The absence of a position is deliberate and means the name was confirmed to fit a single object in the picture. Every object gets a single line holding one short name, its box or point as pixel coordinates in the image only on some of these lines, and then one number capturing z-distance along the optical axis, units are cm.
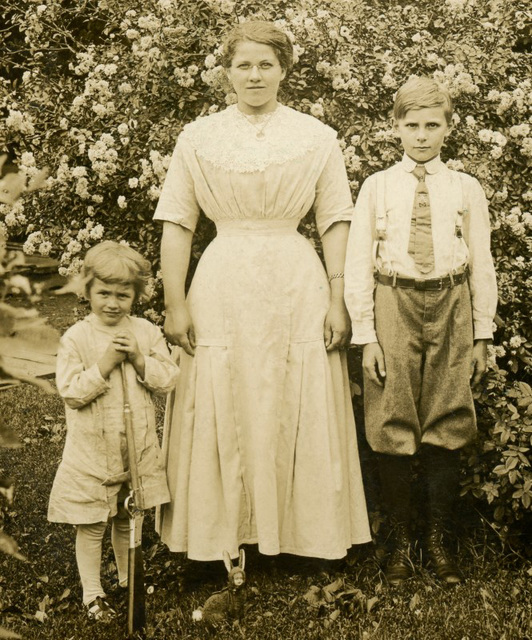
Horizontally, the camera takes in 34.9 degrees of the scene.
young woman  340
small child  313
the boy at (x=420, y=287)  324
